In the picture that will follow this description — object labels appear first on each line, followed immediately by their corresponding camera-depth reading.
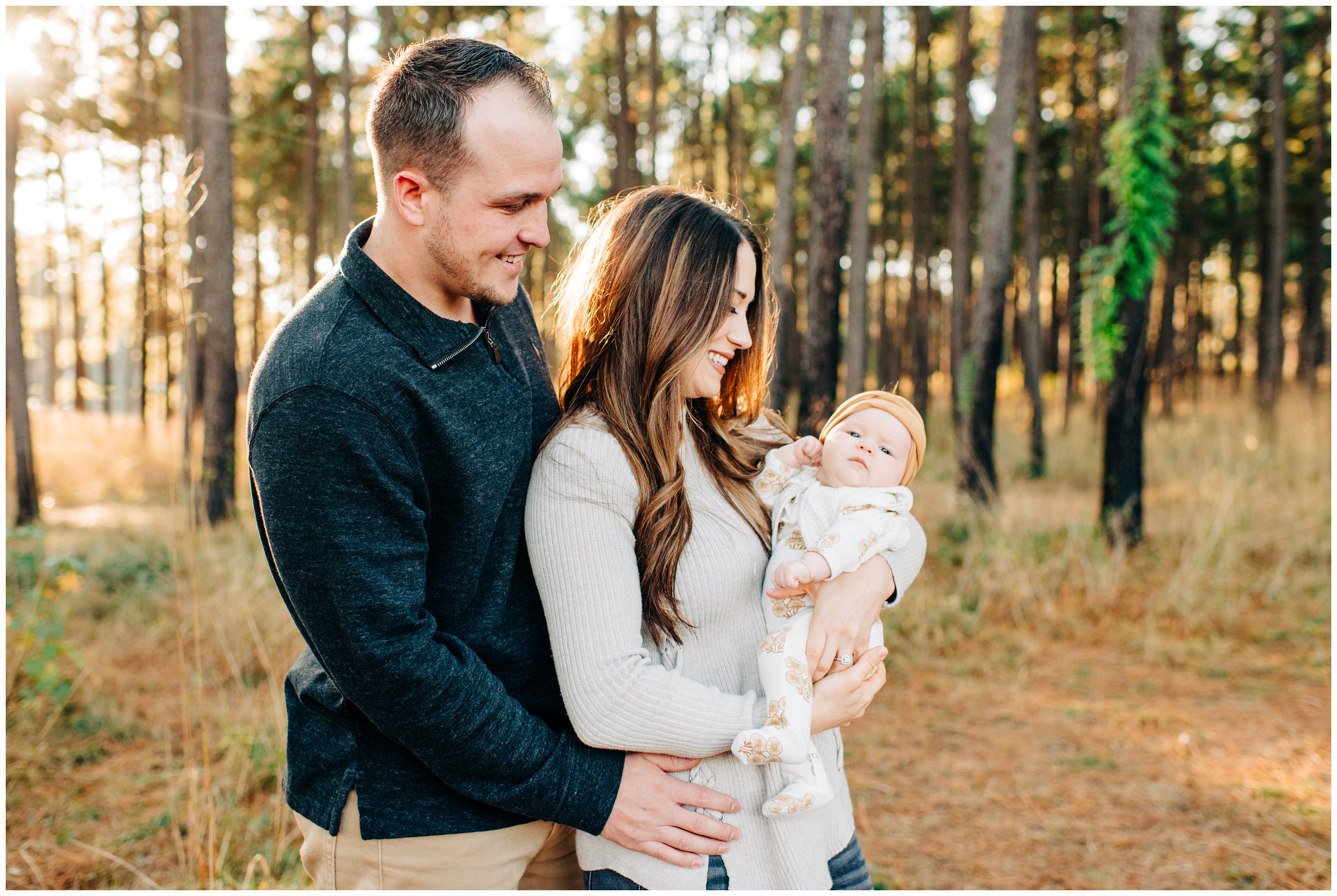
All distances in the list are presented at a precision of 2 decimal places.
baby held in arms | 1.68
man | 1.36
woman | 1.57
